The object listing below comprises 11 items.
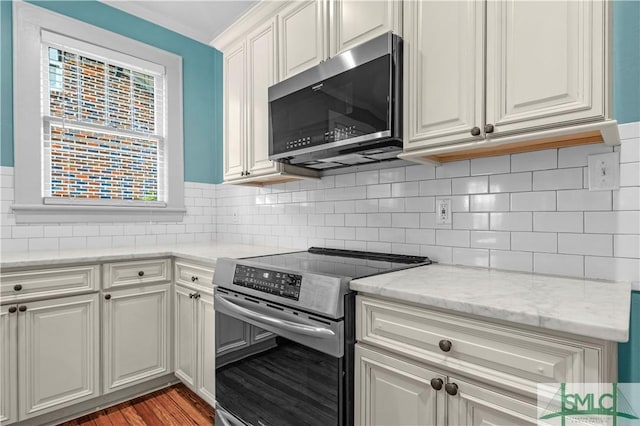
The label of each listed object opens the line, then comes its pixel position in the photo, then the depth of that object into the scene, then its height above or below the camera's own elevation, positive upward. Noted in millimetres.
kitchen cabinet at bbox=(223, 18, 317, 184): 2137 +680
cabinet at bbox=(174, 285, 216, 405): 2021 -829
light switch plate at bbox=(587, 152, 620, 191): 1238 +142
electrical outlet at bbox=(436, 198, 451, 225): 1681 -7
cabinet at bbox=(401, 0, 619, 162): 1046 +467
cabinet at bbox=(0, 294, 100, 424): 1814 -818
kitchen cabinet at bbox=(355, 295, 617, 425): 852 -451
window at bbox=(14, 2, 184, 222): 2303 +650
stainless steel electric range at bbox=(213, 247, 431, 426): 1262 -537
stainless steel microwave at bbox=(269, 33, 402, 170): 1466 +484
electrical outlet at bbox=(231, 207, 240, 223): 3037 -49
